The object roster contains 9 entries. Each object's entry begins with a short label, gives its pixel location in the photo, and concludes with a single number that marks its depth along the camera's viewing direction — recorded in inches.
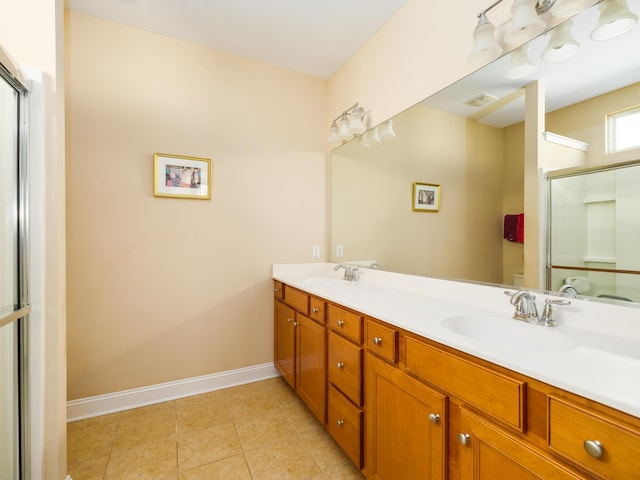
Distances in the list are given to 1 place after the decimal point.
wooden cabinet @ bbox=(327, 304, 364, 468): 52.0
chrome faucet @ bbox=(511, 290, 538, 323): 43.1
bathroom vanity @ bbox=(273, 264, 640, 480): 24.1
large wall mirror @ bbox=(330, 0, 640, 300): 39.3
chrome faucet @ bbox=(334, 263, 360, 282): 86.6
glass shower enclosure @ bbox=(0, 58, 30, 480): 41.6
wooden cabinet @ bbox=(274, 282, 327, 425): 65.2
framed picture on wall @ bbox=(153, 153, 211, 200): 81.4
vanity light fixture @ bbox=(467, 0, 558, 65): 42.5
